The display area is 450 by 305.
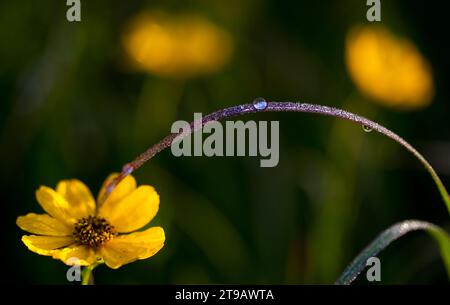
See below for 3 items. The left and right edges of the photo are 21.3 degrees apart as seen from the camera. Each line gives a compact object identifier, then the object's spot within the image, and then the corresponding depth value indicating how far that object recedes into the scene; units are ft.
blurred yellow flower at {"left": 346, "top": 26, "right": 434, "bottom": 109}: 1.52
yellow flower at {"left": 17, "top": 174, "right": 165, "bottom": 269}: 1.01
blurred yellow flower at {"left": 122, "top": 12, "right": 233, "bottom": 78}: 1.58
